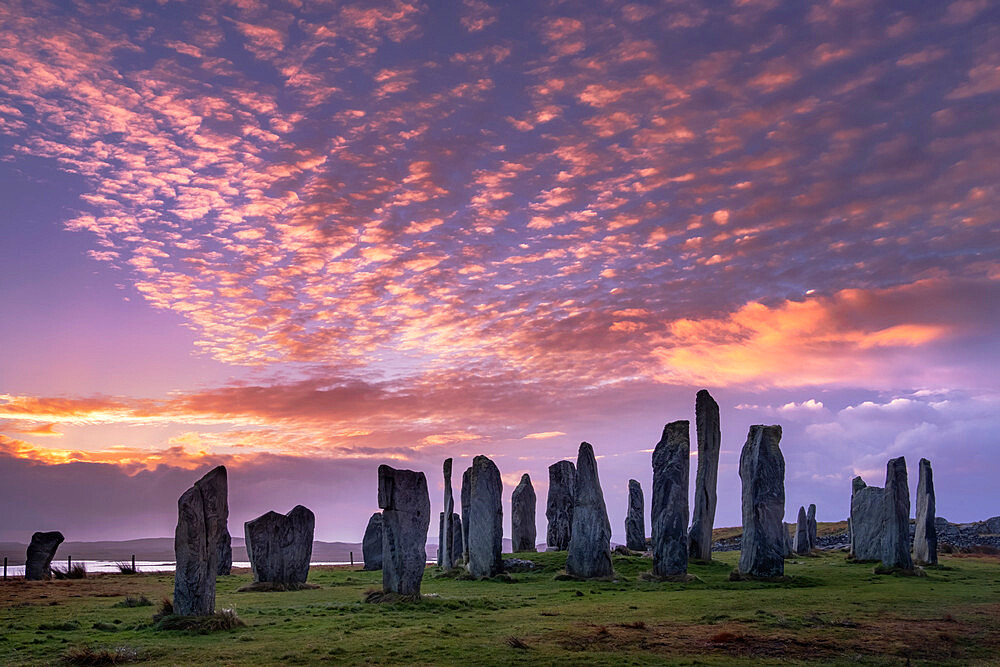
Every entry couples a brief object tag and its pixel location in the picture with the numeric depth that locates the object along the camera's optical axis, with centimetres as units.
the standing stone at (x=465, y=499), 4028
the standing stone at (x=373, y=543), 4700
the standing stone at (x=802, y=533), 4666
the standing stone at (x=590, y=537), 3038
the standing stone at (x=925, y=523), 3653
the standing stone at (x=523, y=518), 4634
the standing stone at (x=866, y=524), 3806
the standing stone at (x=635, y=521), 4712
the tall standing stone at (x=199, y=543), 1981
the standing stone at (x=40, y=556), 4188
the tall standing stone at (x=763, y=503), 2961
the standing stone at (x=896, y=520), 3150
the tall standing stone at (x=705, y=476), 3644
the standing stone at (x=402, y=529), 2412
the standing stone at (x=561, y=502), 4528
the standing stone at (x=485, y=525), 3306
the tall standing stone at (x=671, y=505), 2956
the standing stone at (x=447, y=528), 4150
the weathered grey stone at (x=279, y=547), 3191
